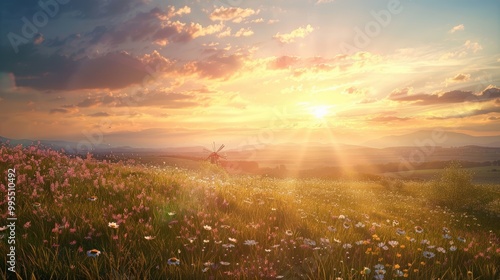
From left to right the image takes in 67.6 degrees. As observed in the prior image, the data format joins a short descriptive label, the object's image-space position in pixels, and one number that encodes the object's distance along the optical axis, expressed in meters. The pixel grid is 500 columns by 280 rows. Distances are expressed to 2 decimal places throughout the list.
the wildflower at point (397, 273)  5.07
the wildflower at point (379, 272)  4.93
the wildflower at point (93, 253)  4.41
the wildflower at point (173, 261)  4.46
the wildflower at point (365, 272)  4.84
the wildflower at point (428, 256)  6.09
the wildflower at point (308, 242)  6.29
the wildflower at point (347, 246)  6.23
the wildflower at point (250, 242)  5.61
